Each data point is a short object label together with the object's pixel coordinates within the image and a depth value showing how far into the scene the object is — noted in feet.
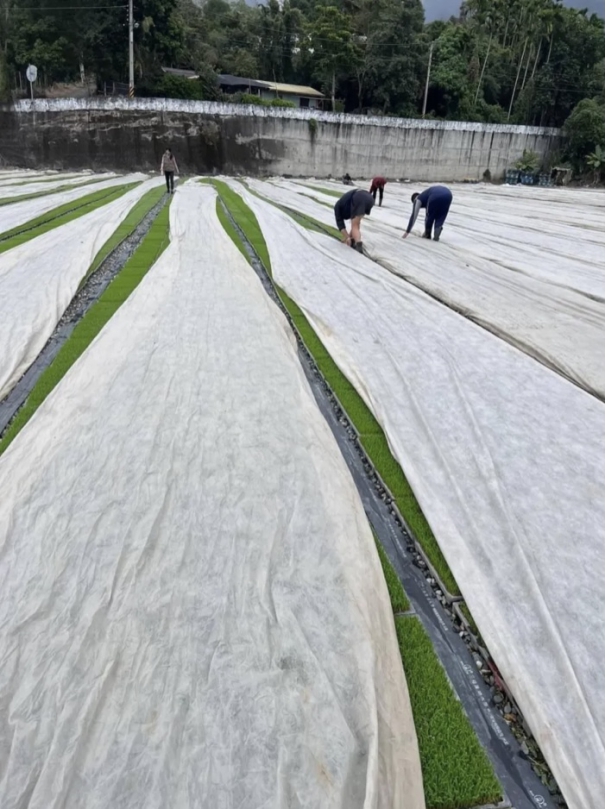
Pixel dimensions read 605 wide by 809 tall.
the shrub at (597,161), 91.42
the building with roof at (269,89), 101.78
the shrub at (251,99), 86.53
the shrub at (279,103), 85.61
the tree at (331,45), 96.32
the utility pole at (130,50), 74.54
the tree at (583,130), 94.07
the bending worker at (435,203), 24.22
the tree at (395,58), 98.02
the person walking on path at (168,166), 37.93
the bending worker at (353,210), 21.86
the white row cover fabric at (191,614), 4.08
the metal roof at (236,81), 101.62
